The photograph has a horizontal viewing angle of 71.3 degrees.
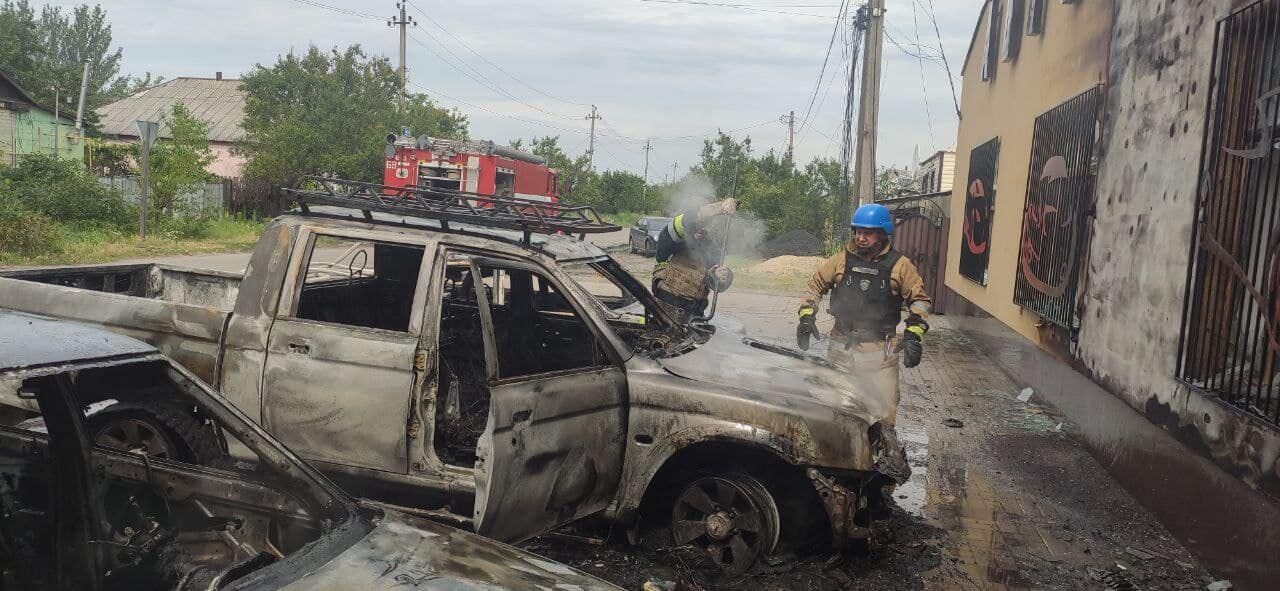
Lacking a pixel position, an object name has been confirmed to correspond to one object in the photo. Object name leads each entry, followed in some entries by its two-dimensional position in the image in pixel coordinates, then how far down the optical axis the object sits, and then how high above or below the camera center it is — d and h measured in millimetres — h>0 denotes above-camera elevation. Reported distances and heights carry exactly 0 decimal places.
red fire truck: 21922 +923
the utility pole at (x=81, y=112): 31500 +2412
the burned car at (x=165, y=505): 2365 -930
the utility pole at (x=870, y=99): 17000 +2444
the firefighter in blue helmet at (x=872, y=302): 6156 -529
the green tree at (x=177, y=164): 22484 +543
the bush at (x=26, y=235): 16000 -1050
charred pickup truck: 3977 -889
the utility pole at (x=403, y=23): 42606 +8441
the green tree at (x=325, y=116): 30234 +2933
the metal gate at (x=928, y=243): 17172 -270
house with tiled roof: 47594 +4571
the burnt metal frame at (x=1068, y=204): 7938 +317
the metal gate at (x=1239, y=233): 4414 +86
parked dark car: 26672 -660
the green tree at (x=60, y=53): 39031 +7934
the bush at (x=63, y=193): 20062 -308
